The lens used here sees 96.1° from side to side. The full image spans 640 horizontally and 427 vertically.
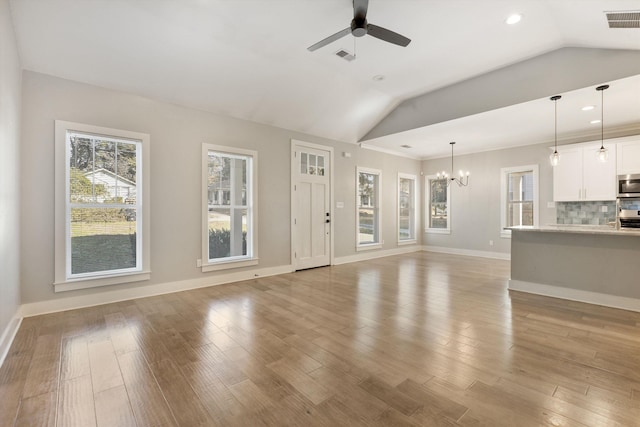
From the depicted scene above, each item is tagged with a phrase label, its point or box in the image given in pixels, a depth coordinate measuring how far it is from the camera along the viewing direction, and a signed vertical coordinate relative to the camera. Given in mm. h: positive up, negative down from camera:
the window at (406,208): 8492 +135
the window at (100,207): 3551 +98
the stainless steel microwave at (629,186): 5141 +469
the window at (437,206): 8516 +197
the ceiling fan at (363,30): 2631 +1743
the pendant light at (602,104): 3802 +1641
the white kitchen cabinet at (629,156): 5184 +1014
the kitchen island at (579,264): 3611 -728
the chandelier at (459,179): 7967 +947
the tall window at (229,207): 4767 +112
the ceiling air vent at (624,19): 2880 +1984
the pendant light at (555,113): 4155 +1655
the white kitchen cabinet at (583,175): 5488 +735
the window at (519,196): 6895 +383
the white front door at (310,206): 5914 +154
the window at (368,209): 7285 +96
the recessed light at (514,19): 3250 +2224
